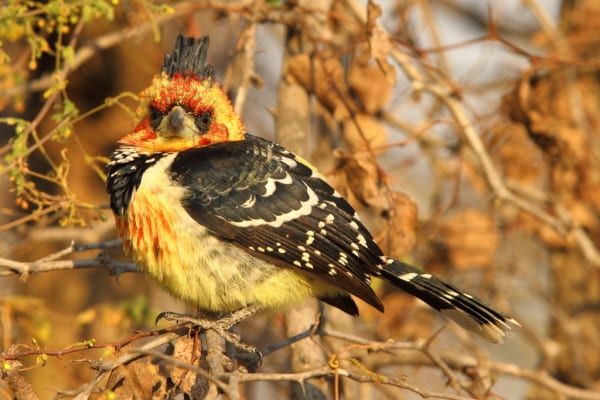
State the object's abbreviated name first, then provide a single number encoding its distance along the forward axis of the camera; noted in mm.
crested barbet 6387
